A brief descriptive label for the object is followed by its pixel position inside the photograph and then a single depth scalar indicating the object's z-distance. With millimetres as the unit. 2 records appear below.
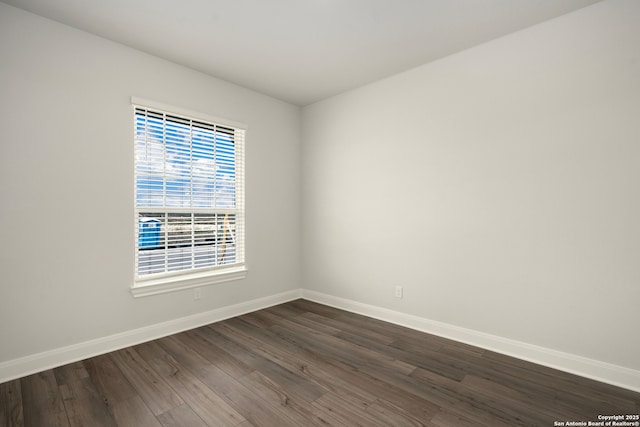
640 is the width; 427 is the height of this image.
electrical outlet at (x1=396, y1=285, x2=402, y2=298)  3408
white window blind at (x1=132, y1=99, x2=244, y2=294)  3027
